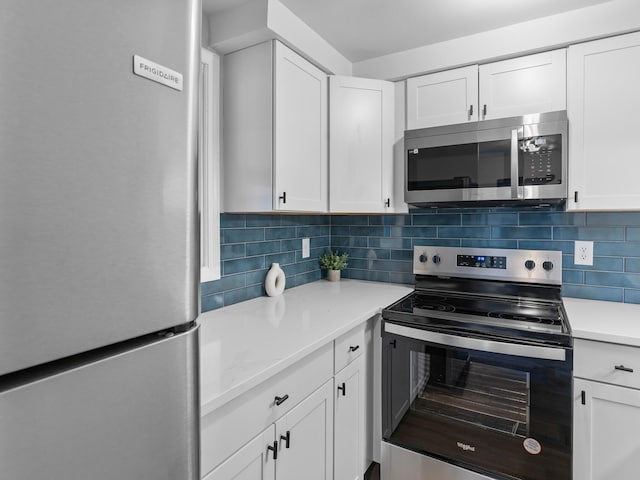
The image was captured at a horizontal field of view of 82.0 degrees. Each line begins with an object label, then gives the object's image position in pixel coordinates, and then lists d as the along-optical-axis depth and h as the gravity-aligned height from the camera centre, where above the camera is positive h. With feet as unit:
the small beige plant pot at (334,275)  8.69 -1.04
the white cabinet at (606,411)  4.73 -2.35
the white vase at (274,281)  6.94 -0.97
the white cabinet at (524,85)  6.07 +2.51
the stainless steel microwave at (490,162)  5.92 +1.21
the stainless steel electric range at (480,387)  4.94 -2.28
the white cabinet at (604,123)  5.59 +1.70
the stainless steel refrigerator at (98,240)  1.27 -0.04
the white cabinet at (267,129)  5.72 +1.65
